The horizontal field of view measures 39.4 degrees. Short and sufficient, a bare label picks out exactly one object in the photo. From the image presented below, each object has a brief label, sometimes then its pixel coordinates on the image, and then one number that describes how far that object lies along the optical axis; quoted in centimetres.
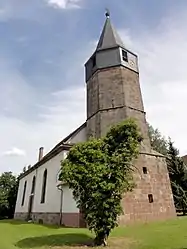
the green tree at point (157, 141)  4147
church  2133
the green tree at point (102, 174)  1268
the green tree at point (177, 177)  2918
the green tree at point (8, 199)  4709
